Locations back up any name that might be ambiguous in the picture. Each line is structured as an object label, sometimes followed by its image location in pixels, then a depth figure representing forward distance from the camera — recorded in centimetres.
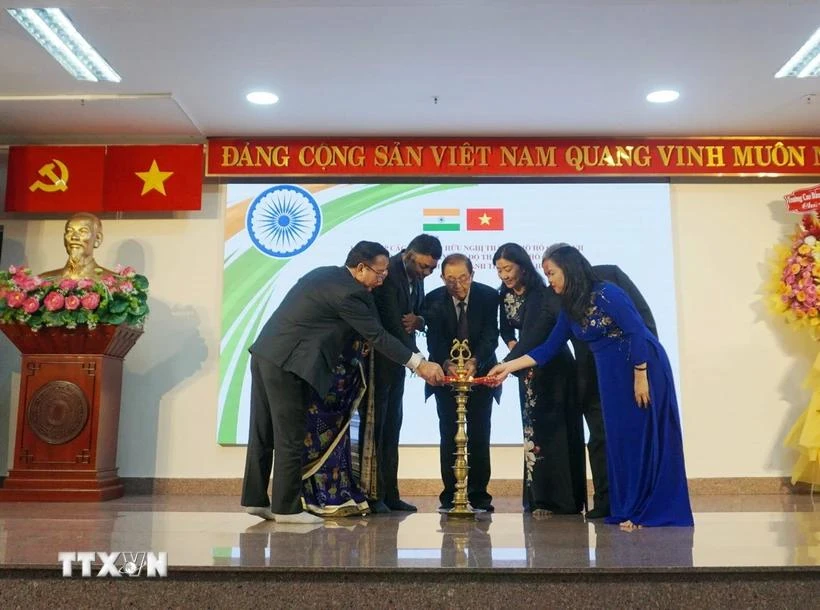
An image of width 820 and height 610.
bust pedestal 507
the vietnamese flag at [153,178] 586
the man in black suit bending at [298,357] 347
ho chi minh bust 541
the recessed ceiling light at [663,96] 521
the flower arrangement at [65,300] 506
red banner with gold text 591
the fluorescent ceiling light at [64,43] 423
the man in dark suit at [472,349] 414
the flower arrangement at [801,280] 545
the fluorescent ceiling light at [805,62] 459
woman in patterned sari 370
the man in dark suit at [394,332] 403
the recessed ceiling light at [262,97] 526
